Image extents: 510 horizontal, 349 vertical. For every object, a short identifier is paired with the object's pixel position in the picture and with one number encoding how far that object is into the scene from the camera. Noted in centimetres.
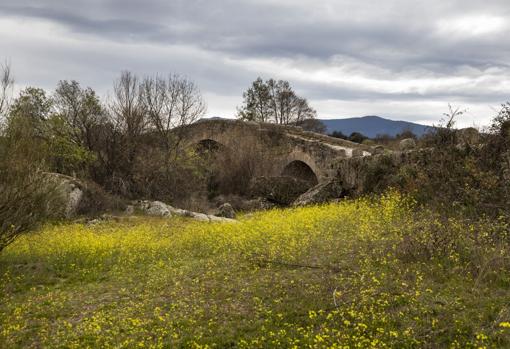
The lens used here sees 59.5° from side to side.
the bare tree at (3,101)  1085
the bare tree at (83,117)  2428
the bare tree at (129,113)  2486
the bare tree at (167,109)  2694
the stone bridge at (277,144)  2717
